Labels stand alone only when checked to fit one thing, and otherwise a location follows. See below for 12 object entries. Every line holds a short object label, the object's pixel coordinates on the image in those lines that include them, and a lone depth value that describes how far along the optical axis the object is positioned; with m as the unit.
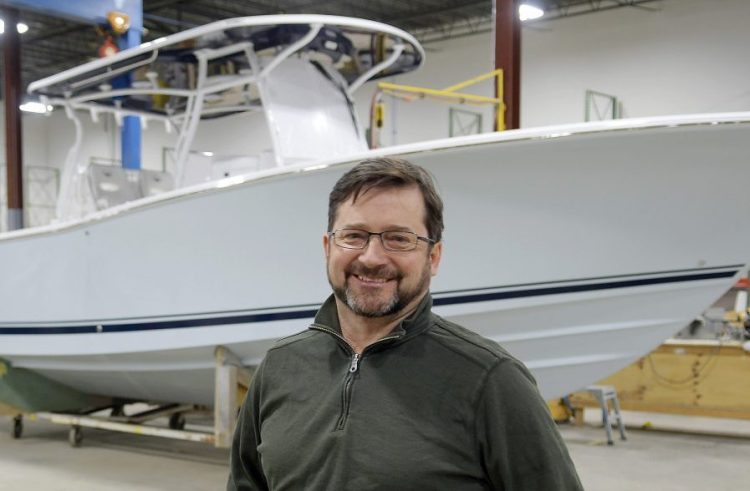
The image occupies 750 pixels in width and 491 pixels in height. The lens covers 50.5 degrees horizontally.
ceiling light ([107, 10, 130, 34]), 7.16
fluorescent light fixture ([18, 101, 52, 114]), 17.13
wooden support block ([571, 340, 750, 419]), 6.01
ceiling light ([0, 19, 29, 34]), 11.71
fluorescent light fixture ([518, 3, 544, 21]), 12.23
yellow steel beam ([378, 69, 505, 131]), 4.20
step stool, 5.60
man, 1.16
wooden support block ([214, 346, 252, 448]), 3.99
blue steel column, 7.04
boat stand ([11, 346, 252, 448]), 4.00
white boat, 3.26
